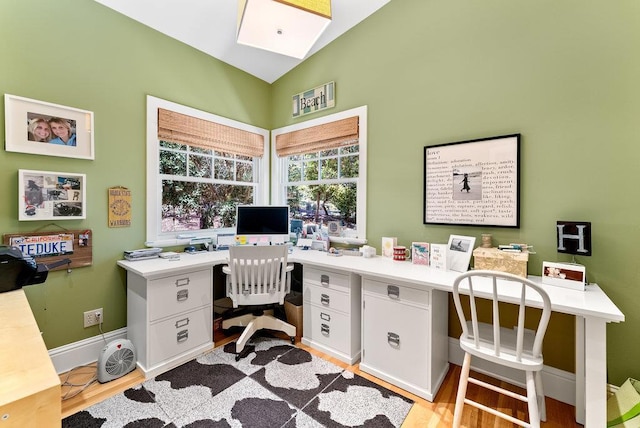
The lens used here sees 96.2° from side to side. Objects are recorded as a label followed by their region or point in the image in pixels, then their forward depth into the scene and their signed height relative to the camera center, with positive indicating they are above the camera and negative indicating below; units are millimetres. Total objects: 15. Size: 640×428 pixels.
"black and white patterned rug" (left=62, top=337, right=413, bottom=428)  1614 -1165
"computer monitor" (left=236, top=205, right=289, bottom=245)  2863 -111
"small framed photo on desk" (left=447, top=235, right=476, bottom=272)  1991 -283
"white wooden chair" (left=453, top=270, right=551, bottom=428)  1338 -698
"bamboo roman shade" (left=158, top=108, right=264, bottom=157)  2578 +779
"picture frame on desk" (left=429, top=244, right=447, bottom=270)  2029 -315
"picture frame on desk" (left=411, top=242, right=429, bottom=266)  2178 -311
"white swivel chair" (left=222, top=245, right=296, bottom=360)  2238 -526
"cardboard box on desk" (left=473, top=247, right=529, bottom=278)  1777 -307
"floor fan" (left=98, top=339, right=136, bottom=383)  1939 -1029
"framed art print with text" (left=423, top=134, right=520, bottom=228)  1971 +222
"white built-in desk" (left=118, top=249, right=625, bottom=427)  1268 -433
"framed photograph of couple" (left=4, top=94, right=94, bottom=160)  1854 +571
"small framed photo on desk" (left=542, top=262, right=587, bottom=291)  1581 -354
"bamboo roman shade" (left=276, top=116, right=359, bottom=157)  2766 +781
